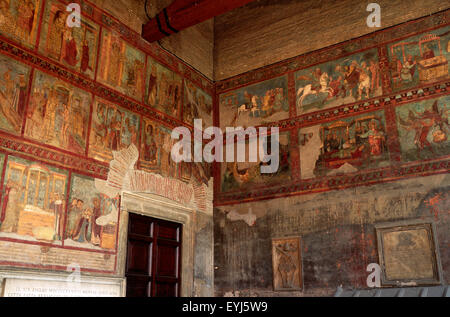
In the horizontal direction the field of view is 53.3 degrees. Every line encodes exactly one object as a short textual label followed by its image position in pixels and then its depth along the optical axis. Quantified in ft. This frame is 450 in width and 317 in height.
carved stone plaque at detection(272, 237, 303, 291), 28.12
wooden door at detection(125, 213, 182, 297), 26.21
